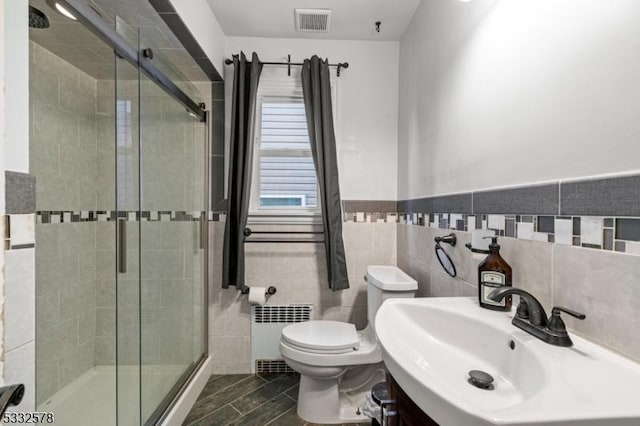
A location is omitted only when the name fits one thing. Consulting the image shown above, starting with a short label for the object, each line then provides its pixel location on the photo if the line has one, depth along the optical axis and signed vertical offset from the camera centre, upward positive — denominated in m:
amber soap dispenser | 0.96 -0.22
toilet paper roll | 2.05 -0.61
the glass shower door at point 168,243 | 1.57 -0.21
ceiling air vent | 1.89 +1.26
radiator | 2.14 -0.95
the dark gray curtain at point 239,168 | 2.03 +0.28
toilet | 1.59 -0.82
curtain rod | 2.14 +1.06
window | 2.23 +0.37
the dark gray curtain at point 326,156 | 2.04 +0.37
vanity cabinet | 0.68 -0.51
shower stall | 1.43 -0.02
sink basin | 0.45 -0.33
